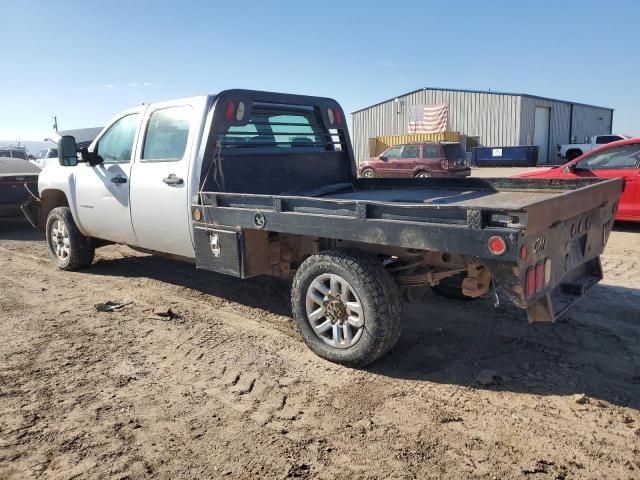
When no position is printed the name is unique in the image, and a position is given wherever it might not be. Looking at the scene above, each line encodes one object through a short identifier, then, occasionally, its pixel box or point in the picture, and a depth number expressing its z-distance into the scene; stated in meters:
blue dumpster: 31.66
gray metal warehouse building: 35.50
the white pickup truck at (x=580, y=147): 31.86
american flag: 38.47
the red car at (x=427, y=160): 20.09
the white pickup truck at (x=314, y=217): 3.29
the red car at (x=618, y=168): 8.51
